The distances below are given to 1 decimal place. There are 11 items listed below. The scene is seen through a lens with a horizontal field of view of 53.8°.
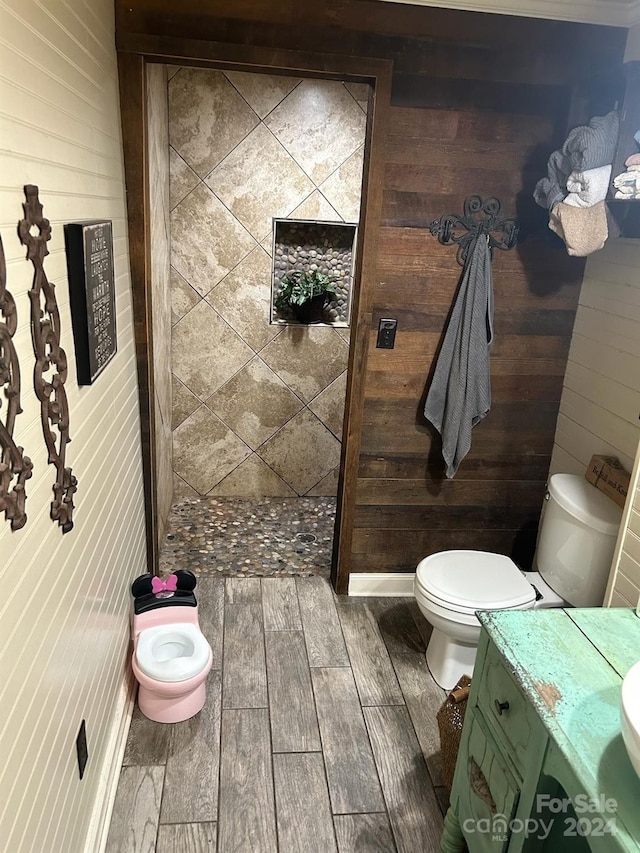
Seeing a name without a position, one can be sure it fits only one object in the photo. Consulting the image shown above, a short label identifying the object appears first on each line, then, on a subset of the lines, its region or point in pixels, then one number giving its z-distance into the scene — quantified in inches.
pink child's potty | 81.0
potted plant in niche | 132.6
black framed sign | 58.6
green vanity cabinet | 43.3
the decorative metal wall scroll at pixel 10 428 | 40.1
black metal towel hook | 95.8
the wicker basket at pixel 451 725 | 74.0
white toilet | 85.3
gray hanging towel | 97.2
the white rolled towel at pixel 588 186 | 82.5
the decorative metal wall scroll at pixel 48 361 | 46.6
